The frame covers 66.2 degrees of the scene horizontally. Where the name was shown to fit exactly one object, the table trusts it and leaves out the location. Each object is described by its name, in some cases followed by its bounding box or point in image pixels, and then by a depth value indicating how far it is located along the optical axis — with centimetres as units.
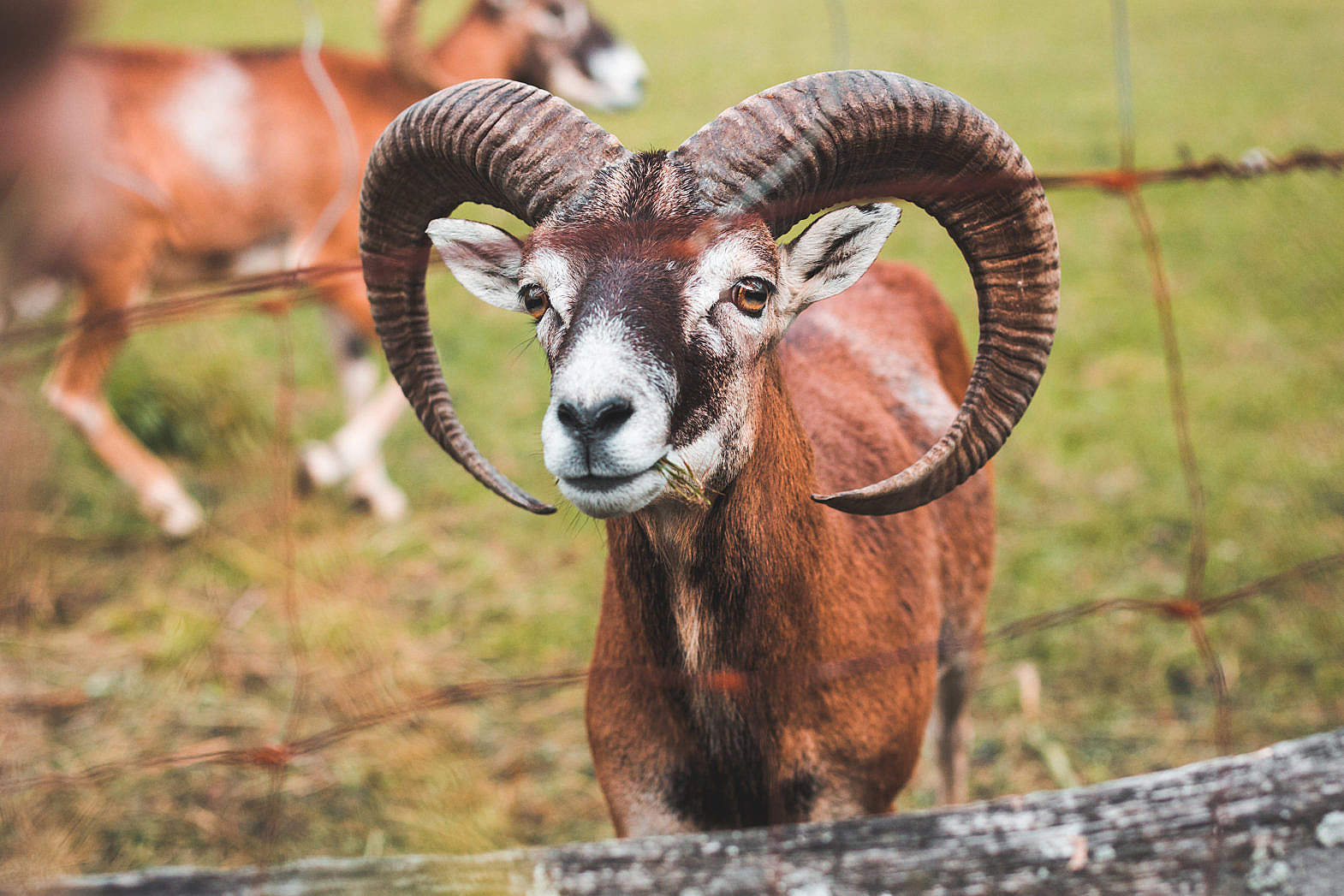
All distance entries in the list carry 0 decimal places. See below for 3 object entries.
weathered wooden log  206
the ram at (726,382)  195
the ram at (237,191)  521
